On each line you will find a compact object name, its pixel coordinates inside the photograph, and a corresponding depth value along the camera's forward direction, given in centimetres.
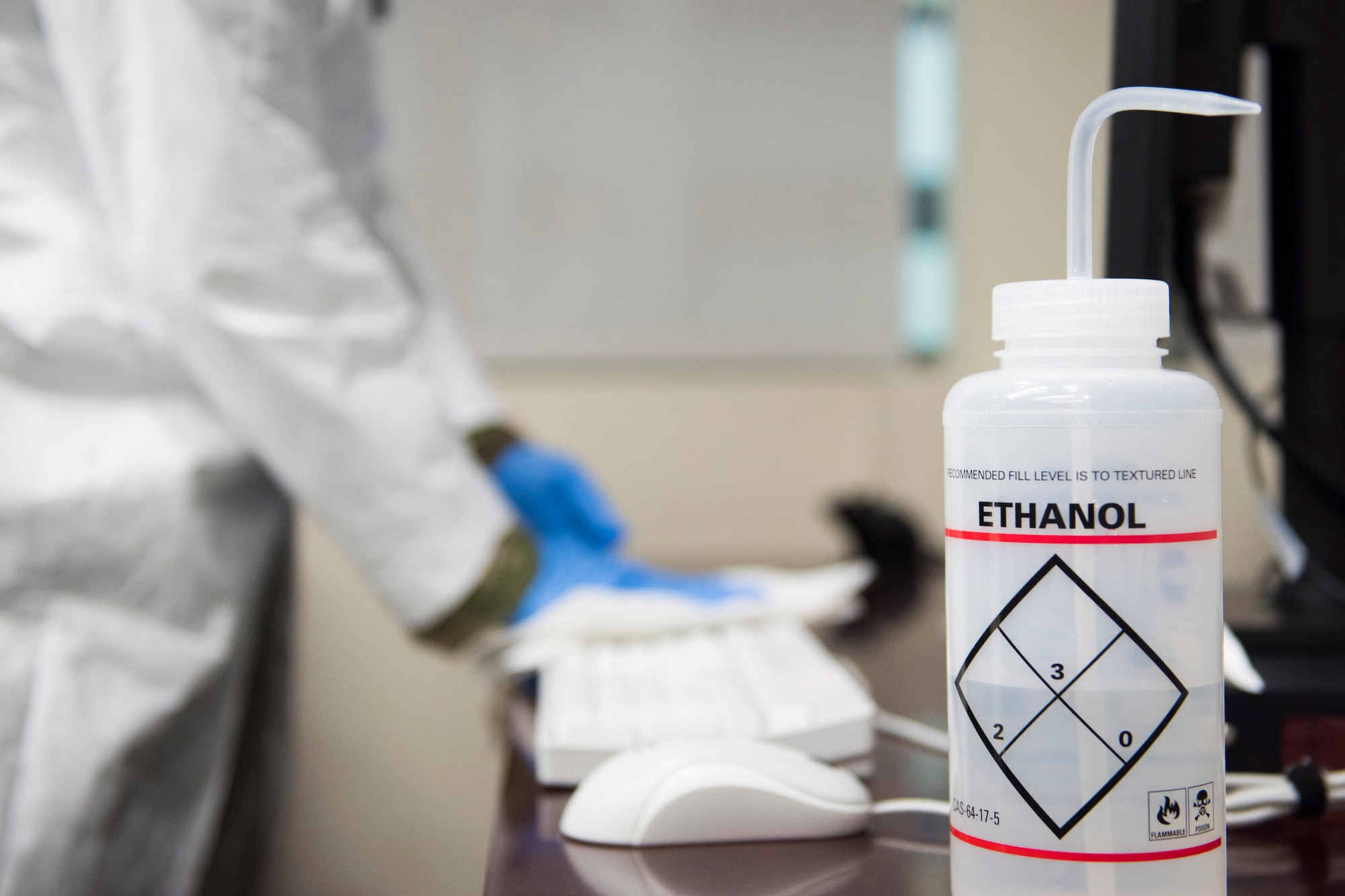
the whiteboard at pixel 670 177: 170
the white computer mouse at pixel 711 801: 33
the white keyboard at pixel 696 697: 42
